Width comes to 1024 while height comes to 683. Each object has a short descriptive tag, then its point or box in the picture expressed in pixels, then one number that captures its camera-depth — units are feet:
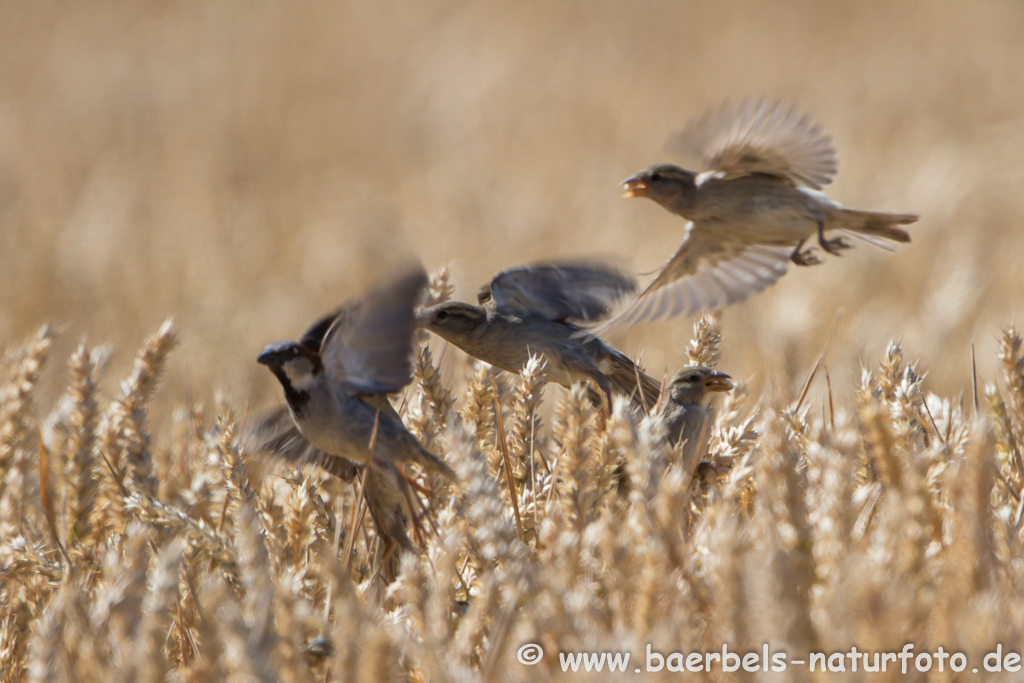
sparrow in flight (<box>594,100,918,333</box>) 28.63
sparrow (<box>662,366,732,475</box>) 24.18
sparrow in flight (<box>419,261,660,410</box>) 25.85
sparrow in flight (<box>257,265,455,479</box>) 18.72
